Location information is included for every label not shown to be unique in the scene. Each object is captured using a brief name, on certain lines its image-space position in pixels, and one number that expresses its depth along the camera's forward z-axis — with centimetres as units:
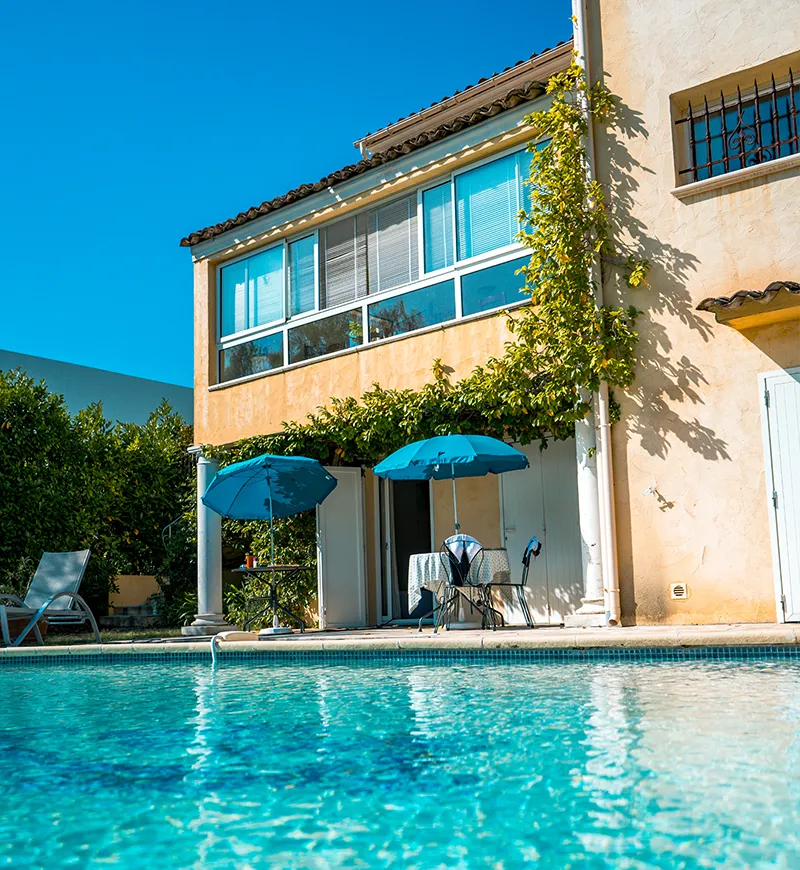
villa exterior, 928
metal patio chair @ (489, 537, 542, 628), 1048
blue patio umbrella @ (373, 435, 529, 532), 1030
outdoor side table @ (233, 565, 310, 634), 1172
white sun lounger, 1129
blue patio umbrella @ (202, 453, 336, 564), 1182
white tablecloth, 1032
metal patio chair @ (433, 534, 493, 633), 1030
